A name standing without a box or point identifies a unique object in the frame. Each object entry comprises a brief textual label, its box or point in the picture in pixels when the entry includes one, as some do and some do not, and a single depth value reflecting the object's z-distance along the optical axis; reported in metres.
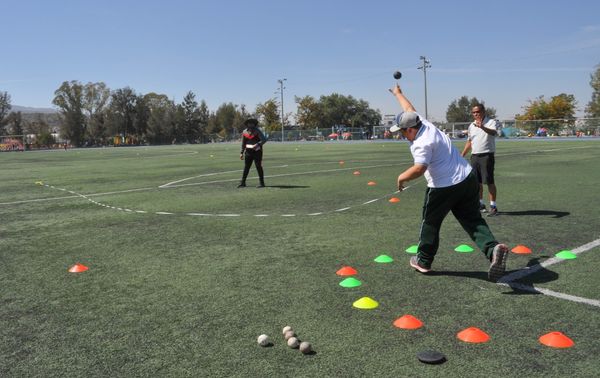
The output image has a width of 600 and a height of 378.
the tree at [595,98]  96.19
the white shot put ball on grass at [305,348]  3.81
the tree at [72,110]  117.12
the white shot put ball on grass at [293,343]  3.92
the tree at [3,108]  116.19
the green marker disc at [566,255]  6.22
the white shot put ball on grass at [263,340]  3.97
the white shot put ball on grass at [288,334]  4.04
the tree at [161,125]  118.94
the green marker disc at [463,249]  6.74
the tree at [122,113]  118.00
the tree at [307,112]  126.62
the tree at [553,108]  93.75
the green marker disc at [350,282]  5.41
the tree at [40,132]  105.00
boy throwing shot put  5.50
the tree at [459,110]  151.50
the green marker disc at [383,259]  6.28
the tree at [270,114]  119.19
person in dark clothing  14.76
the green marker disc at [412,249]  6.71
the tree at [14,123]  117.56
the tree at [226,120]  131.50
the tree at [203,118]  126.92
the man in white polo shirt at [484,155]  9.44
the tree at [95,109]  118.96
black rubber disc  3.59
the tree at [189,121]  122.25
